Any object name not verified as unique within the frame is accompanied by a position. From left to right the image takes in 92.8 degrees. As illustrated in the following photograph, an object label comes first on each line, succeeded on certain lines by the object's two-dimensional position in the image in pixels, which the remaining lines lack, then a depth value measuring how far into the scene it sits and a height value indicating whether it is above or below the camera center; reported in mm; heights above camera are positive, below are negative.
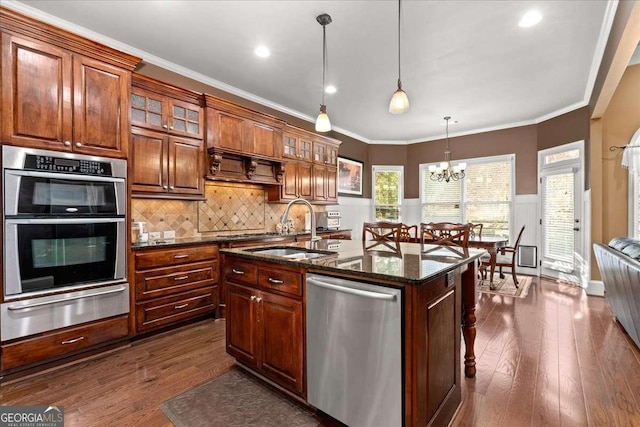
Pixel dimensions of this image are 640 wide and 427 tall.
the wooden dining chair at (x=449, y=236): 3301 -281
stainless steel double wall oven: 2133 -210
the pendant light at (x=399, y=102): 2270 +829
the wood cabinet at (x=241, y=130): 3631 +1073
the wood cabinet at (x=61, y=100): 2154 +884
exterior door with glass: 4766 +7
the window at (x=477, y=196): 5934 +347
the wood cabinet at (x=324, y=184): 5180 +507
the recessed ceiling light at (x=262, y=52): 3129 +1689
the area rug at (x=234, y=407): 1754 -1202
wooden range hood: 3643 +595
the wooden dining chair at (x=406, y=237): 3987 -358
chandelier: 5373 +782
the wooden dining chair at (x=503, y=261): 4728 -805
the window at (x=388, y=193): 7039 +452
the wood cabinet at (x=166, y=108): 3031 +1118
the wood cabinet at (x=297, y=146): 4621 +1053
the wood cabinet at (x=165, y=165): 3033 +508
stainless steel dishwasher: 1419 -704
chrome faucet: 2356 -48
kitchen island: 1397 -570
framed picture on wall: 6243 +771
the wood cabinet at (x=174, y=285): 2828 -724
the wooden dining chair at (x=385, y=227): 3480 -187
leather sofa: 2295 -559
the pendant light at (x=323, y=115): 2615 +852
